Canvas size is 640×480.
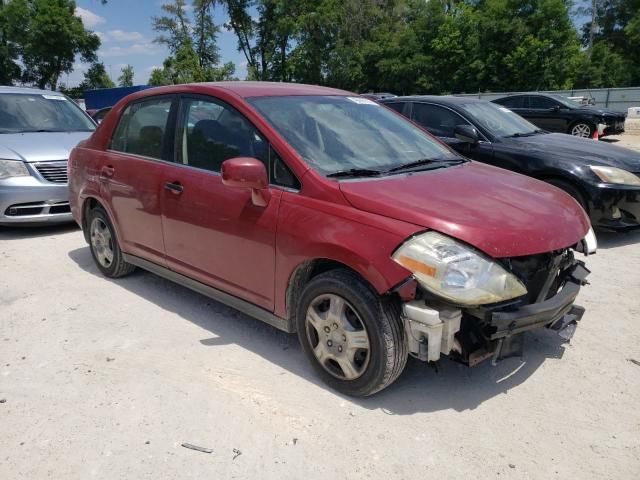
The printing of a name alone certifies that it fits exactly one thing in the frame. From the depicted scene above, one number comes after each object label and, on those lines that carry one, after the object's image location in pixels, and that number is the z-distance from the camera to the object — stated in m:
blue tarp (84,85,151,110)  31.73
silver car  6.38
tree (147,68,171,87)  50.25
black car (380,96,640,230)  5.64
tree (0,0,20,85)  44.69
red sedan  2.66
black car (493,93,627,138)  15.03
